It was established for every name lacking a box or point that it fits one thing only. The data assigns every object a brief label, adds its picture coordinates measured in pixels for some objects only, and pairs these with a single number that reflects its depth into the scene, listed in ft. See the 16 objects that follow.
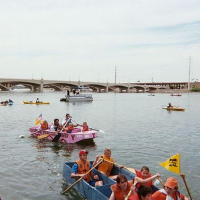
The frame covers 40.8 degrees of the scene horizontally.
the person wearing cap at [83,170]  34.53
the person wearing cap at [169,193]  24.03
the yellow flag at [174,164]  26.99
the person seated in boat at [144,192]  21.99
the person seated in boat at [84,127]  65.62
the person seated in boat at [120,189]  26.11
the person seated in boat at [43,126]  68.95
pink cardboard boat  61.82
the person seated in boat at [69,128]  63.97
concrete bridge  355.97
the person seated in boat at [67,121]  67.94
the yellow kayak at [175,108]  153.25
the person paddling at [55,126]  66.38
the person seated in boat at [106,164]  35.88
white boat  218.79
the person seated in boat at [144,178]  28.25
